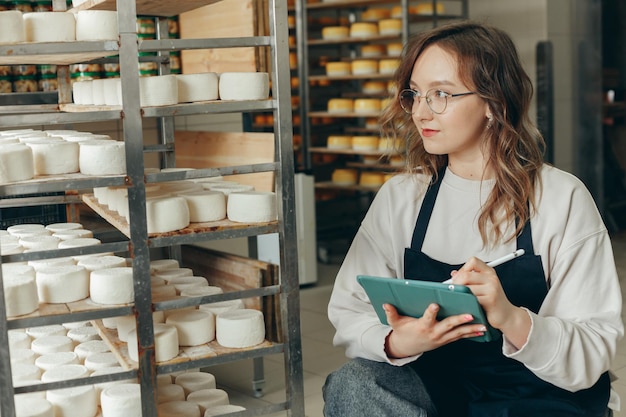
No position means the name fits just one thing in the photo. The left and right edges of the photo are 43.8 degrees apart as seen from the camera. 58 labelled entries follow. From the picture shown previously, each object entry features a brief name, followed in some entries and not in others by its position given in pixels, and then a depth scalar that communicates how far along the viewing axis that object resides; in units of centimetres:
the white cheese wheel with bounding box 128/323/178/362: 241
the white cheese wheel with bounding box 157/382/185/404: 290
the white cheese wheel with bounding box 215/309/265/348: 254
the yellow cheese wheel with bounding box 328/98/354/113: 688
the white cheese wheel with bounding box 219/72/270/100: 246
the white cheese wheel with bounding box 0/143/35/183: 219
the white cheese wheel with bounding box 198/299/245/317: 280
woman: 183
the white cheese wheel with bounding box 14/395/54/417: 247
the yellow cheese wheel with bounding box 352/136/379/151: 663
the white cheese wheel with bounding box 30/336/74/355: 309
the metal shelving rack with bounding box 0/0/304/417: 222
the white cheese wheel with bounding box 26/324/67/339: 336
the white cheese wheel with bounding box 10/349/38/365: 303
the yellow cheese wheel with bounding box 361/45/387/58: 685
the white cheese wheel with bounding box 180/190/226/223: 251
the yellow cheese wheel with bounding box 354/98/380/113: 667
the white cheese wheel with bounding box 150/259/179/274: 328
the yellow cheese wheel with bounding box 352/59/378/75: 669
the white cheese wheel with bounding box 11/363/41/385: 271
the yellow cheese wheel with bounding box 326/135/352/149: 688
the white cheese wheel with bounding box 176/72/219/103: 247
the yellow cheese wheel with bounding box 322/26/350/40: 689
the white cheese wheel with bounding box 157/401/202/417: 276
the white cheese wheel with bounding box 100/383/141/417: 253
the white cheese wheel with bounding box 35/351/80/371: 284
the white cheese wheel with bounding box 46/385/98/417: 257
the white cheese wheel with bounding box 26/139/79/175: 232
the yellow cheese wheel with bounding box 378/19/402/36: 653
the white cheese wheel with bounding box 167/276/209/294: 286
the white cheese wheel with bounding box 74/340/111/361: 300
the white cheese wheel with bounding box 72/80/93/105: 317
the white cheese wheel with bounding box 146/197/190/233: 236
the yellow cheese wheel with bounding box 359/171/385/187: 666
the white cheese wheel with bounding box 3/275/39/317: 223
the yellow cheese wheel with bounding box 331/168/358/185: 694
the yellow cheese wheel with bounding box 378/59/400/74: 655
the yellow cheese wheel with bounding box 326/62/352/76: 686
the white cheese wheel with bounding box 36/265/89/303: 239
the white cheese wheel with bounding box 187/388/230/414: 283
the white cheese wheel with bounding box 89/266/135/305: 237
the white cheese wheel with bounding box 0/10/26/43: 224
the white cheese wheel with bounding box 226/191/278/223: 248
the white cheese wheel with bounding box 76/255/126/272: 264
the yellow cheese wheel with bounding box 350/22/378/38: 671
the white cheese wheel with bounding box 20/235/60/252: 300
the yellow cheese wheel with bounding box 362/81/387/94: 680
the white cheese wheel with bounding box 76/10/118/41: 235
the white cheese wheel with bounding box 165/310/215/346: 255
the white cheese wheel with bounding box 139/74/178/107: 234
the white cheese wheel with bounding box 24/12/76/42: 235
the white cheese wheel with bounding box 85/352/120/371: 280
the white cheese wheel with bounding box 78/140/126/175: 229
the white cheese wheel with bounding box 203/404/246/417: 271
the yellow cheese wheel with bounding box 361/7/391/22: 686
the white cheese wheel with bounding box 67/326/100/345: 326
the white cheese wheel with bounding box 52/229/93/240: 318
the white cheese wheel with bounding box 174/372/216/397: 300
